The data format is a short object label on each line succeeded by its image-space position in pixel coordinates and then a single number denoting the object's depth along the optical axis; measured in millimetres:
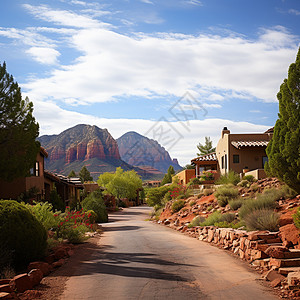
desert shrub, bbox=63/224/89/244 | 15461
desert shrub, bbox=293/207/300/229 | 10406
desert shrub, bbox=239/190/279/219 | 15875
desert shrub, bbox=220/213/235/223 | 17641
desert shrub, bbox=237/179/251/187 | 25950
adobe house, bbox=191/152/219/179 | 42666
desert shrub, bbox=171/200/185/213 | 29594
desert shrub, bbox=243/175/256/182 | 27291
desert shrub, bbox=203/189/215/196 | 28906
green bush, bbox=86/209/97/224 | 26484
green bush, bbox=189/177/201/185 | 36594
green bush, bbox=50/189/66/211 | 29016
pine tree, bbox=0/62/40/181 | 19764
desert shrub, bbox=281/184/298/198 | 16969
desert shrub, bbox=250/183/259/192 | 22922
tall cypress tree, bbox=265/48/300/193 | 14984
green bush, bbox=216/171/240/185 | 29020
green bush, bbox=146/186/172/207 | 41094
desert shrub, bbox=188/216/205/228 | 20928
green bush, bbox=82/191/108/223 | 32219
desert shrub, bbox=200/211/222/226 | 18598
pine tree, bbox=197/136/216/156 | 74625
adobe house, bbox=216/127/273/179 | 34250
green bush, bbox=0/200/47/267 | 9625
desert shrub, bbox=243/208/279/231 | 12820
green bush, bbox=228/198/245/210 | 19938
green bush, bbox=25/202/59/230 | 14392
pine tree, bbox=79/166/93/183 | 82356
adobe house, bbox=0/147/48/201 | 25250
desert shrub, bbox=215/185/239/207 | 22812
